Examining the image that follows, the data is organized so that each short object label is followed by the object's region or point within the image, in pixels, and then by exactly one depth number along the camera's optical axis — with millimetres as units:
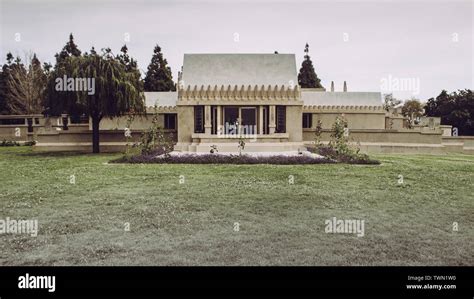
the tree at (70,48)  54906
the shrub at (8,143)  37406
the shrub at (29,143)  38938
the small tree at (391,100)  82162
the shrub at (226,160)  19438
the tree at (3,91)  55562
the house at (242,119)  27656
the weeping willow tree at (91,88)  24031
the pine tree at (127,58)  58762
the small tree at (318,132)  25531
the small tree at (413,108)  75688
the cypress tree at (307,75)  62312
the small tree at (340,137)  21344
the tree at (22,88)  53469
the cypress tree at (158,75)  56125
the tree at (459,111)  49062
